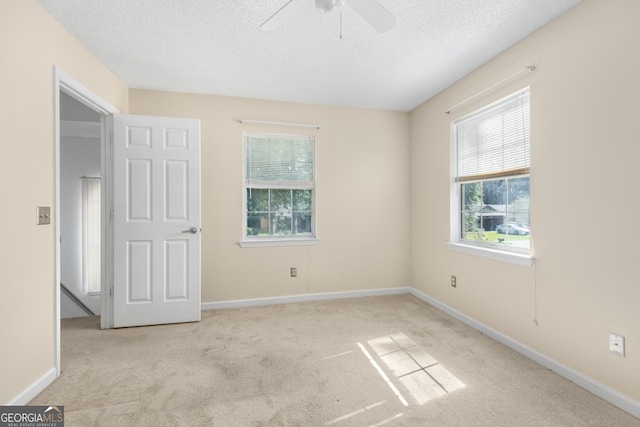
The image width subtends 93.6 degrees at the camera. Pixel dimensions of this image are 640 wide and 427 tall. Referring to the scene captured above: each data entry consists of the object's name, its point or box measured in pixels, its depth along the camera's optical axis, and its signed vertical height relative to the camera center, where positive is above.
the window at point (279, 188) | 3.69 +0.33
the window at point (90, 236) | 4.59 -0.32
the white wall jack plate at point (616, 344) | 1.76 -0.78
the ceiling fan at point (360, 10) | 1.53 +1.07
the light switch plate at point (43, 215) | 1.94 +0.00
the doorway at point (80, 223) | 4.52 -0.12
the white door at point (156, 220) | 2.96 -0.05
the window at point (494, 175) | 2.49 +0.35
